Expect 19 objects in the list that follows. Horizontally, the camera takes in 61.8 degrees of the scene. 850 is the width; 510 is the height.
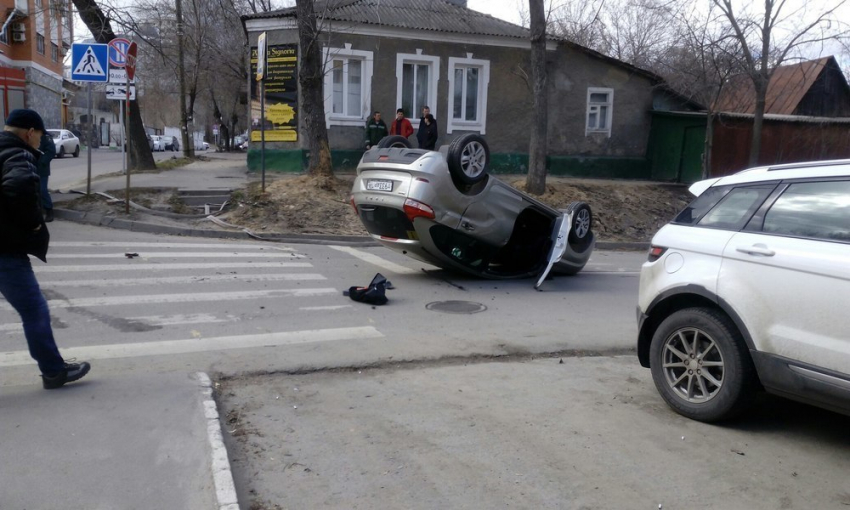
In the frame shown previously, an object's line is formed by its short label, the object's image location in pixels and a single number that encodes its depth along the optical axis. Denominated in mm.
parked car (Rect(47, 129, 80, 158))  37488
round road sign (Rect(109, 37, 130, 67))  14304
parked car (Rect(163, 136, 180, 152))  60406
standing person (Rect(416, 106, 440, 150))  18469
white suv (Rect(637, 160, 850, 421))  4234
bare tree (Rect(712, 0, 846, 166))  19594
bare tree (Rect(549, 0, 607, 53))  31875
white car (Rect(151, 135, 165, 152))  58838
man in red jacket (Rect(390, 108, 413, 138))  17844
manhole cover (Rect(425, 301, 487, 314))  8438
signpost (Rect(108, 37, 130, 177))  14297
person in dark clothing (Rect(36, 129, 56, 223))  12078
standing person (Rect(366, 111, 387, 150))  18922
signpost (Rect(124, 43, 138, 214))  14391
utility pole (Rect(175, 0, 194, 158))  29125
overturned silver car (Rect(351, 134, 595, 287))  8984
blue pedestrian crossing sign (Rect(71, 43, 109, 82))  13781
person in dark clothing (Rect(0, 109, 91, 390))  4688
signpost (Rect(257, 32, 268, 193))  14547
